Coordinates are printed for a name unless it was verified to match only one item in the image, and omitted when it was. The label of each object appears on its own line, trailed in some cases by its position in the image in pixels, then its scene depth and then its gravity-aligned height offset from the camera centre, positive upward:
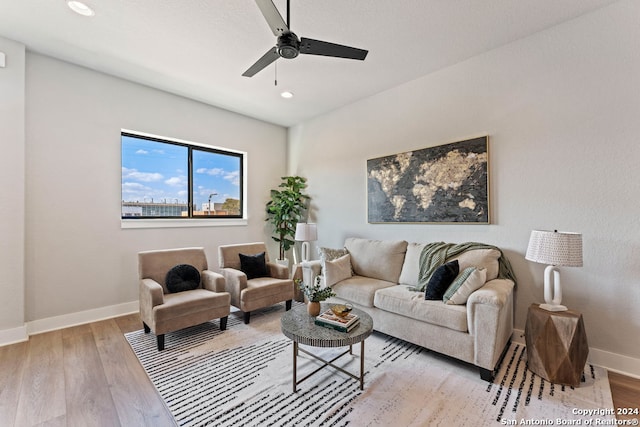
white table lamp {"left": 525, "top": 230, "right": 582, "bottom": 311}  2.10 -0.33
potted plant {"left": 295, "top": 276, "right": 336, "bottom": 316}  2.26 -0.69
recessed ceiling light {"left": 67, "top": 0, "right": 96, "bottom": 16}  2.27 +1.75
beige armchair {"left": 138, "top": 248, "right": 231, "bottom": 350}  2.60 -0.85
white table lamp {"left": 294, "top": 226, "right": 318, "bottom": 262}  4.14 -0.28
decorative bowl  2.11 -0.75
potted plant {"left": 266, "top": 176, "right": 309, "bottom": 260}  4.84 +0.09
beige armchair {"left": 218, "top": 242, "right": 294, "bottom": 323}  3.22 -0.85
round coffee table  1.87 -0.85
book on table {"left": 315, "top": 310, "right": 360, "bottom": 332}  2.00 -0.80
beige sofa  2.12 -0.81
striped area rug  1.74 -1.28
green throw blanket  2.76 -0.49
